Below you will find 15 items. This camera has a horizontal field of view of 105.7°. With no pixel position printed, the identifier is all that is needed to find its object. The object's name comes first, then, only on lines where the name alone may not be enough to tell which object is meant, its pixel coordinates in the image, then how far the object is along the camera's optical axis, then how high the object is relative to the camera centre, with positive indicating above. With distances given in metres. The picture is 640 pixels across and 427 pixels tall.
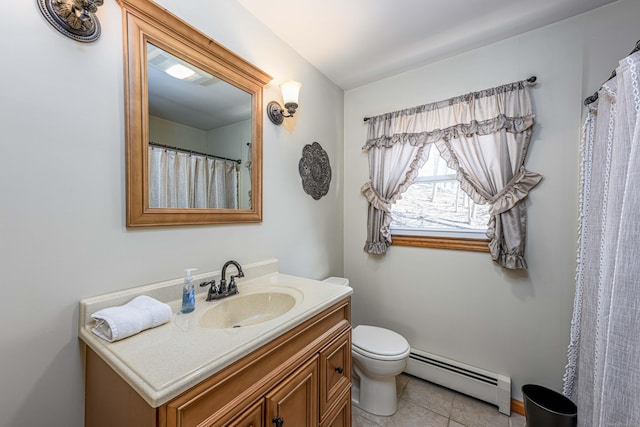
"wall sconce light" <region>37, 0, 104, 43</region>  0.80 +0.64
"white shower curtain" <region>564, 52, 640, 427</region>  0.79 -0.22
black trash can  1.27 -1.13
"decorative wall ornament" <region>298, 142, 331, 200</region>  1.88 +0.29
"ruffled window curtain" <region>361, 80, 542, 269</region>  1.59 +0.41
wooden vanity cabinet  0.64 -0.60
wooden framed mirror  0.99 +0.39
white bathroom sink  1.10 -0.51
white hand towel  0.77 -0.39
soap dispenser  1.01 -0.38
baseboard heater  1.62 -1.24
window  1.81 -0.05
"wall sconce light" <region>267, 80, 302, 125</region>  1.56 +0.69
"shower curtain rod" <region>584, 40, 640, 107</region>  1.31 +0.62
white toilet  1.54 -1.04
